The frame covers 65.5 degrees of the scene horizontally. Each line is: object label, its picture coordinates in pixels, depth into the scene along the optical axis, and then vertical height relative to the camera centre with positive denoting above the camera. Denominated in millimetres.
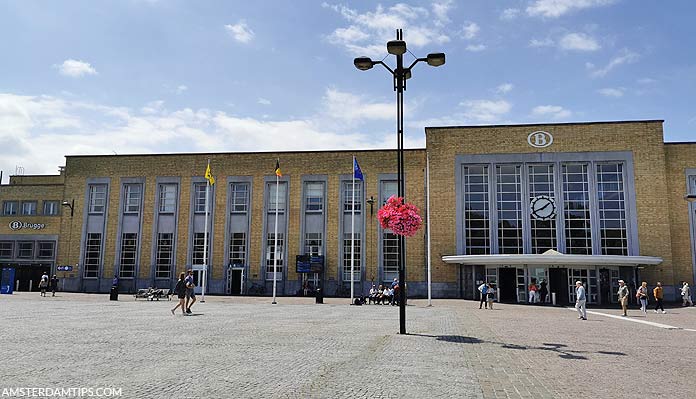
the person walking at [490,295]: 26788 -770
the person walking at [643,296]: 24328 -675
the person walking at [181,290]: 20094 -533
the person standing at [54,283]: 35647 -612
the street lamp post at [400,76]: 13296 +5375
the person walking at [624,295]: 23438 -631
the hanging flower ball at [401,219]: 14672 +1602
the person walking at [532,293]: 32844 -792
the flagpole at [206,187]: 37791 +6599
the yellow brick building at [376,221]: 35844 +4447
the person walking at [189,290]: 20547 -534
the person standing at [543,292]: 33500 -739
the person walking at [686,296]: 31306 -827
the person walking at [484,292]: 27359 -647
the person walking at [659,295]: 25797 -646
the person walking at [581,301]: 20798 -790
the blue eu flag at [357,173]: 30338 +5882
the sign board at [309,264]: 39031 +951
